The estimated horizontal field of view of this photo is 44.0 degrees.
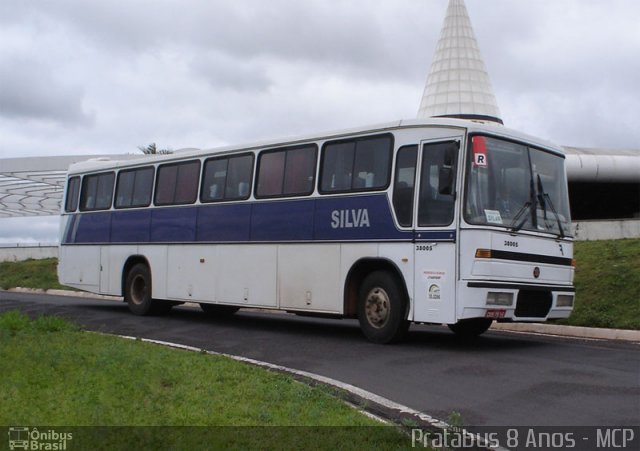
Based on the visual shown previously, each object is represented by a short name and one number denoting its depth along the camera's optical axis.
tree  40.66
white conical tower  55.41
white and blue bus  11.05
